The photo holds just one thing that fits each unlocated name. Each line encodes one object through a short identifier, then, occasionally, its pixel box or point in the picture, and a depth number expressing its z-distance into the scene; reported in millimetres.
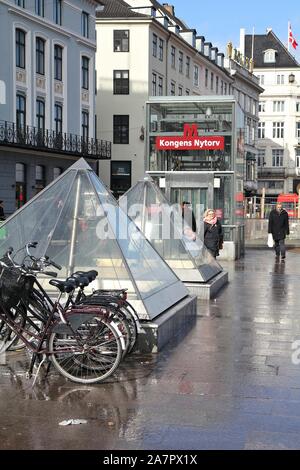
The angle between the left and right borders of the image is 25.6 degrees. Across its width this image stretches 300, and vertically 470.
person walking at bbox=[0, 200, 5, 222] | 21078
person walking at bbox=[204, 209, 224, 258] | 15102
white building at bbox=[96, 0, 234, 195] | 54781
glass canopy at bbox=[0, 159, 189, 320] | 7859
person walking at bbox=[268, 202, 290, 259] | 20562
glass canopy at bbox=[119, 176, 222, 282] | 11820
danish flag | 76062
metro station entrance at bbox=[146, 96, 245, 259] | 19266
